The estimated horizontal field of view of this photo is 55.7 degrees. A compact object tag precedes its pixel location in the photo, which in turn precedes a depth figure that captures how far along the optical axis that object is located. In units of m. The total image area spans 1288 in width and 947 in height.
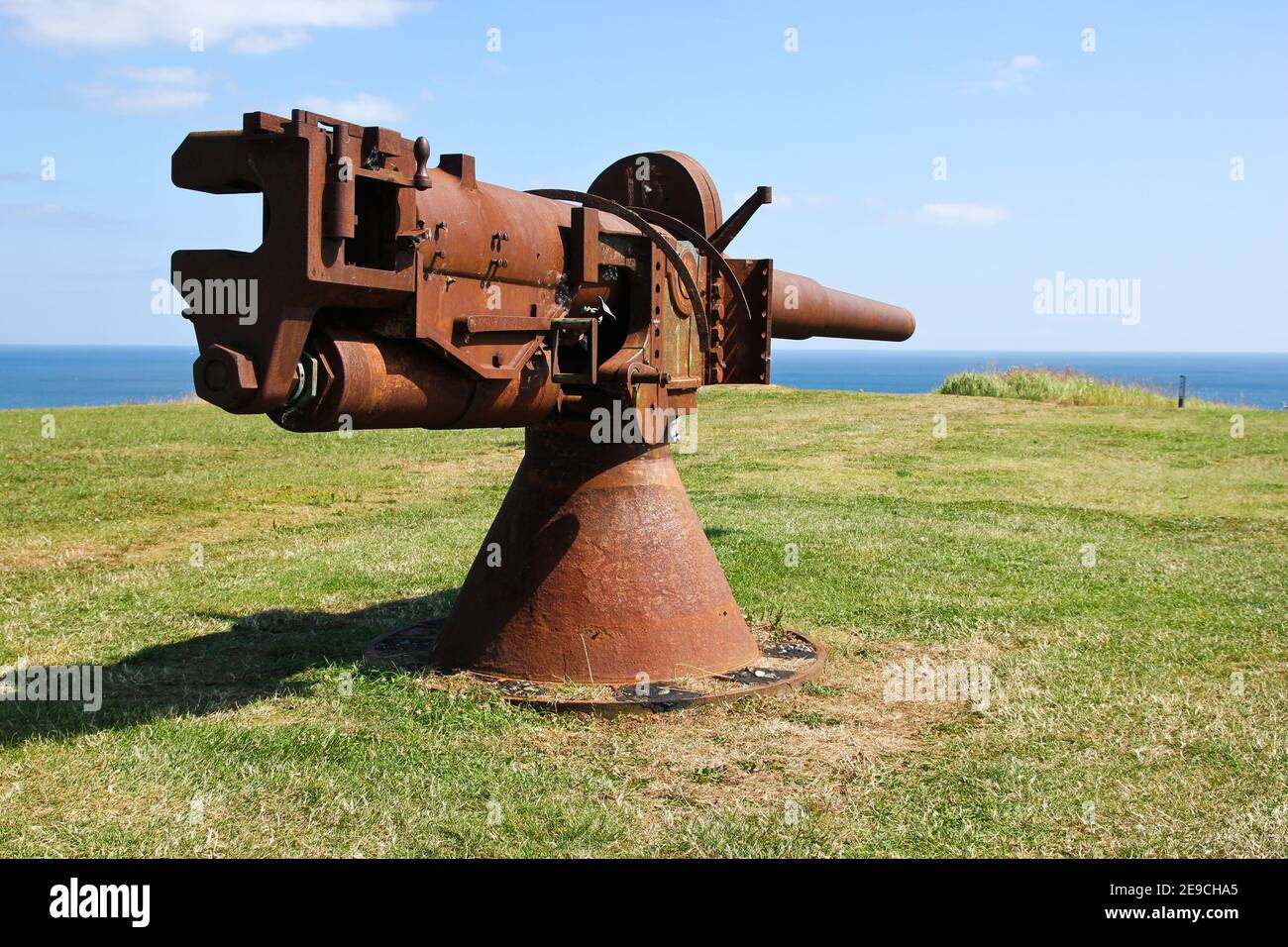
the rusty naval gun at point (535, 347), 4.32
